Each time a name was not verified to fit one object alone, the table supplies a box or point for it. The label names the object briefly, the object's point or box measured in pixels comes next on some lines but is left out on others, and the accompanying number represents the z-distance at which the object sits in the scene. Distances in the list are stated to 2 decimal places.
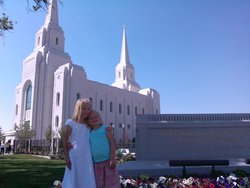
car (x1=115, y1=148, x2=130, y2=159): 16.12
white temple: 34.68
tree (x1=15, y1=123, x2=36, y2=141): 31.38
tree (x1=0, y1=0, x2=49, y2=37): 8.14
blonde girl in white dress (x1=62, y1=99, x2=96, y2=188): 3.07
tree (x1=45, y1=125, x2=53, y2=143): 31.17
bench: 6.30
